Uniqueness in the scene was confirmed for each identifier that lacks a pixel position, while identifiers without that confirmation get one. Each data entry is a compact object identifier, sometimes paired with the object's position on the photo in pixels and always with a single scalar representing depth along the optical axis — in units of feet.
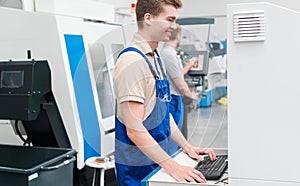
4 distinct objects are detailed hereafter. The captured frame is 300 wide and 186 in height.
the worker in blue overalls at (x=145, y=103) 4.84
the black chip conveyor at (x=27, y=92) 6.03
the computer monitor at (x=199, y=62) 6.15
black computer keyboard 4.61
